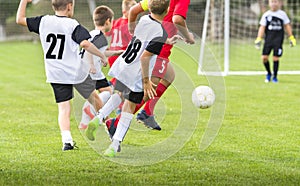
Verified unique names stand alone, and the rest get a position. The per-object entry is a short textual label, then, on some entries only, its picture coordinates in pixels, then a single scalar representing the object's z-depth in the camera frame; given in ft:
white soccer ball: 48.26
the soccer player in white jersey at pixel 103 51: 48.96
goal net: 115.09
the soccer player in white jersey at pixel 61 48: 42.68
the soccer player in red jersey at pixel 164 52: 45.32
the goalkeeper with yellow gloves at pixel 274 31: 93.50
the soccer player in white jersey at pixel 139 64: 39.42
